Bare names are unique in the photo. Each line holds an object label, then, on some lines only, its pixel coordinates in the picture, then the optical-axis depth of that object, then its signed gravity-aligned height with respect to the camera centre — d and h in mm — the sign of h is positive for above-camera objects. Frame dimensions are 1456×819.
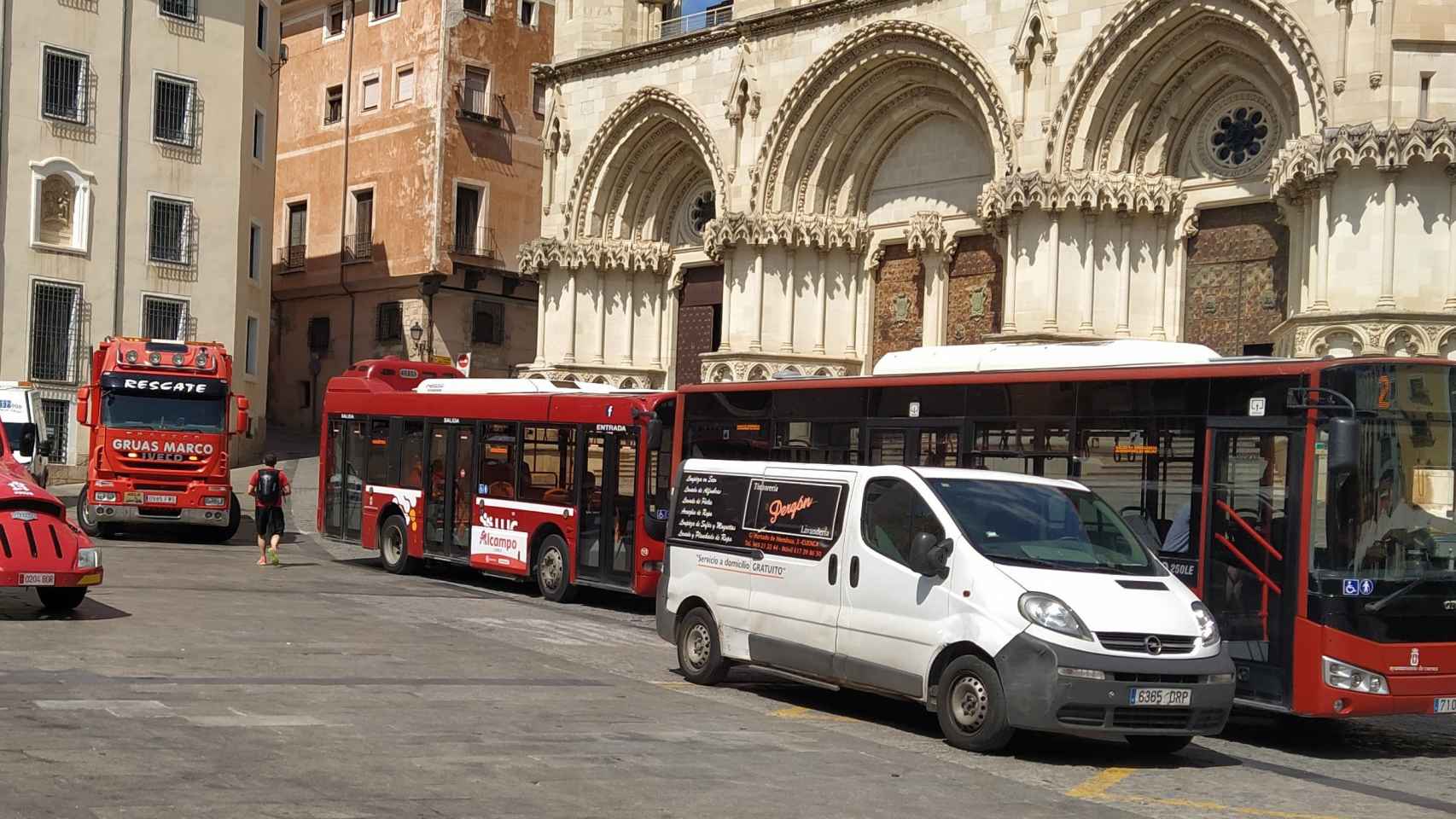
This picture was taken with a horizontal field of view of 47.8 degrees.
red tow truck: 24922 -334
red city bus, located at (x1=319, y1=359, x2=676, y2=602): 19234 -673
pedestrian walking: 22234 -1185
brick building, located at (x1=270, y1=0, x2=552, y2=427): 44500 +6631
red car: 13852 -1214
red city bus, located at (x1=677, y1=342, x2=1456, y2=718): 11055 -297
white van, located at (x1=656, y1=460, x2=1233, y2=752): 9898 -1064
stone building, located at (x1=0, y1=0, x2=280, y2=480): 35219 +5149
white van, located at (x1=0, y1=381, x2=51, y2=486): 24094 -105
